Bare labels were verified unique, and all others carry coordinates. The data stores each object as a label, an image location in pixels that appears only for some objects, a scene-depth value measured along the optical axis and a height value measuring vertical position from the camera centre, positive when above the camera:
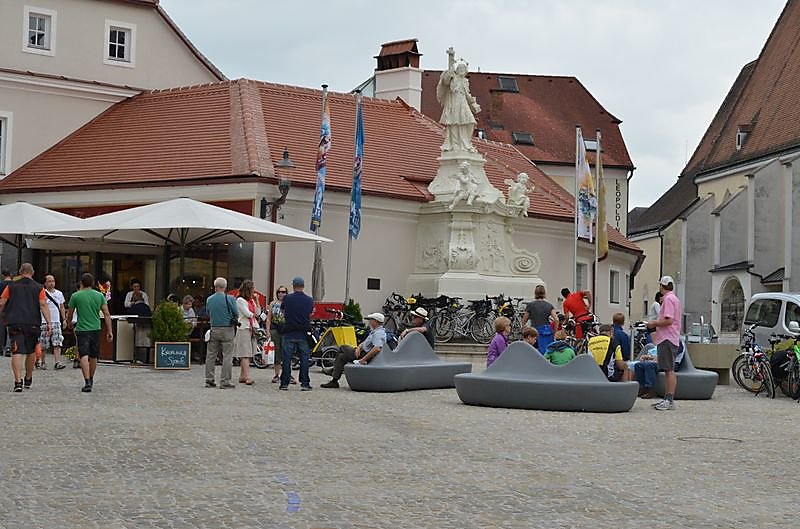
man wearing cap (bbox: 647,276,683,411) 18.73 +0.15
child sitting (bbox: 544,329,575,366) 19.03 -0.16
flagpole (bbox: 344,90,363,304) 31.40 +1.85
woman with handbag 22.48 +0.18
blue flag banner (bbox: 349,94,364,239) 31.16 +3.59
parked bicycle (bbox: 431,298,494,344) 32.19 +0.39
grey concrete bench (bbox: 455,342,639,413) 17.80 -0.60
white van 28.58 +0.75
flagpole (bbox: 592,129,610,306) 36.46 +2.96
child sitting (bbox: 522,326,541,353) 19.84 +0.09
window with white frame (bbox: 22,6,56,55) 38.19 +8.46
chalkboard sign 24.30 -0.44
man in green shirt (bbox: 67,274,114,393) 19.14 +0.01
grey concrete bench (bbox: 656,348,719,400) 20.80 -0.60
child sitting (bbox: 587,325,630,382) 20.19 -0.18
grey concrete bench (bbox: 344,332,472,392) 20.38 -0.50
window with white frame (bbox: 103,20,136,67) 39.62 +8.46
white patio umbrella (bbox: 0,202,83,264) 27.55 +2.23
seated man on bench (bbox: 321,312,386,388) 20.70 -0.21
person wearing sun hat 22.00 +0.27
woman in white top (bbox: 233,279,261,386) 21.61 +0.01
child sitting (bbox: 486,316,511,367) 20.80 +0.00
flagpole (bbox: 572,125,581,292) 35.75 +2.31
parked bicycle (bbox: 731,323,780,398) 22.41 -0.37
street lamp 30.98 +3.29
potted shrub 24.67 +0.10
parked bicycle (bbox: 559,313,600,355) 24.43 +0.20
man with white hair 20.64 +0.12
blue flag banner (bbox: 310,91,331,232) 30.28 +3.76
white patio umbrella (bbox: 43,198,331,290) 25.72 +2.06
